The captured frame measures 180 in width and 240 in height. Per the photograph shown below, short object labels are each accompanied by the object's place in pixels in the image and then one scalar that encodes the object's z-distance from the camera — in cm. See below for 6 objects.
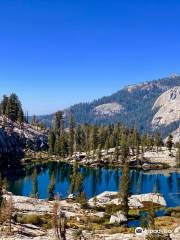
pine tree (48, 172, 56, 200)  15650
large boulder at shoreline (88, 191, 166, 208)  14875
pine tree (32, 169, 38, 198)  15781
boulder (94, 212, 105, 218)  12325
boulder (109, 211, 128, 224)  11823
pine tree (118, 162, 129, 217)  12892
